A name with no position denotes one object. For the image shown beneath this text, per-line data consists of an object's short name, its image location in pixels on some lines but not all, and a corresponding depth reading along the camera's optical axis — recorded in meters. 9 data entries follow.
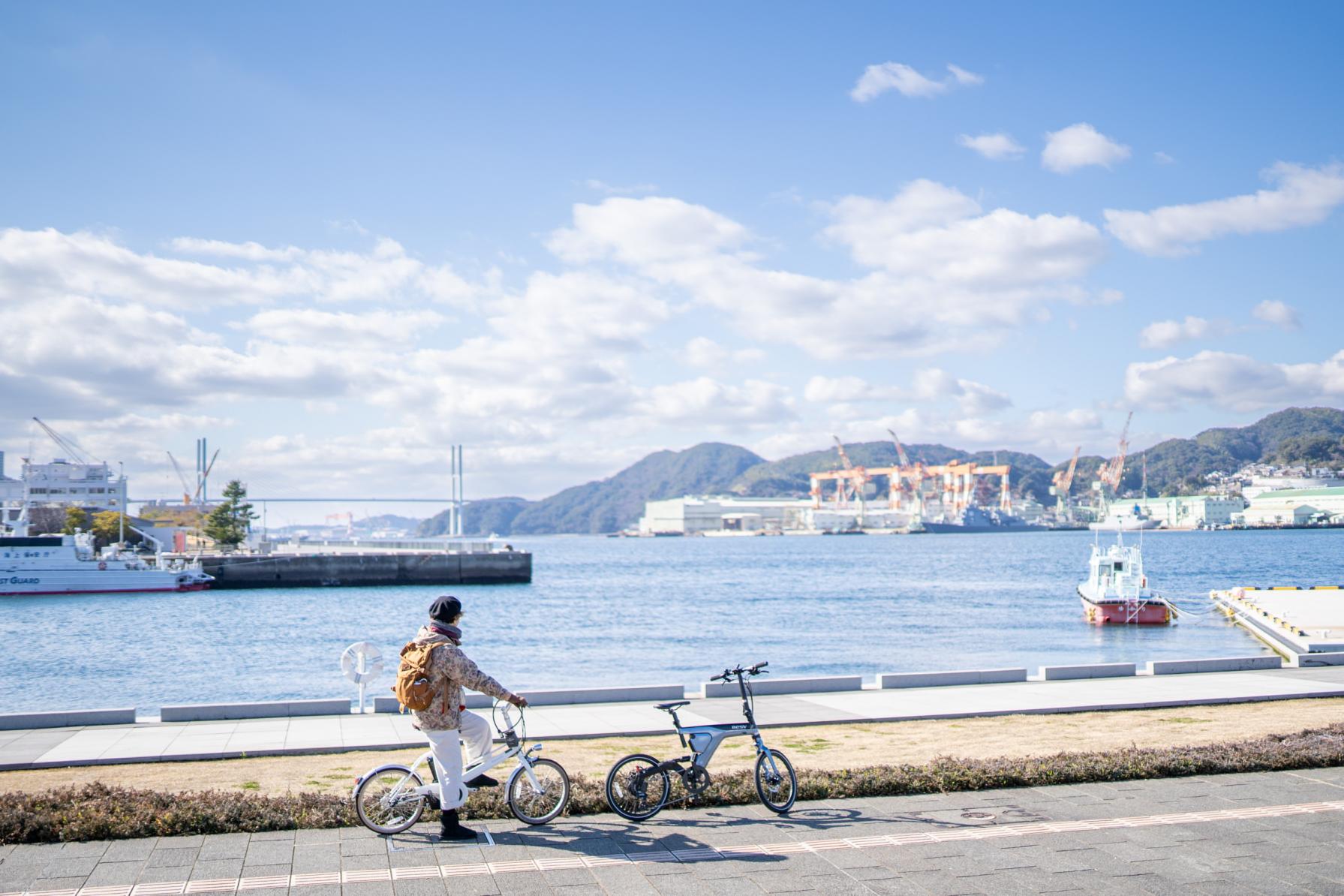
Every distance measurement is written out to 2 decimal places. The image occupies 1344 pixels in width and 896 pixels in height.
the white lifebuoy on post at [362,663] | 13.81
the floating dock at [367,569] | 81.94
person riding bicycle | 7.25
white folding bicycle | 7.51
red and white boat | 44.38
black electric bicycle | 8.06
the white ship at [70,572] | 71.94
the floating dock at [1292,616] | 27.66
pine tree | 109.94
